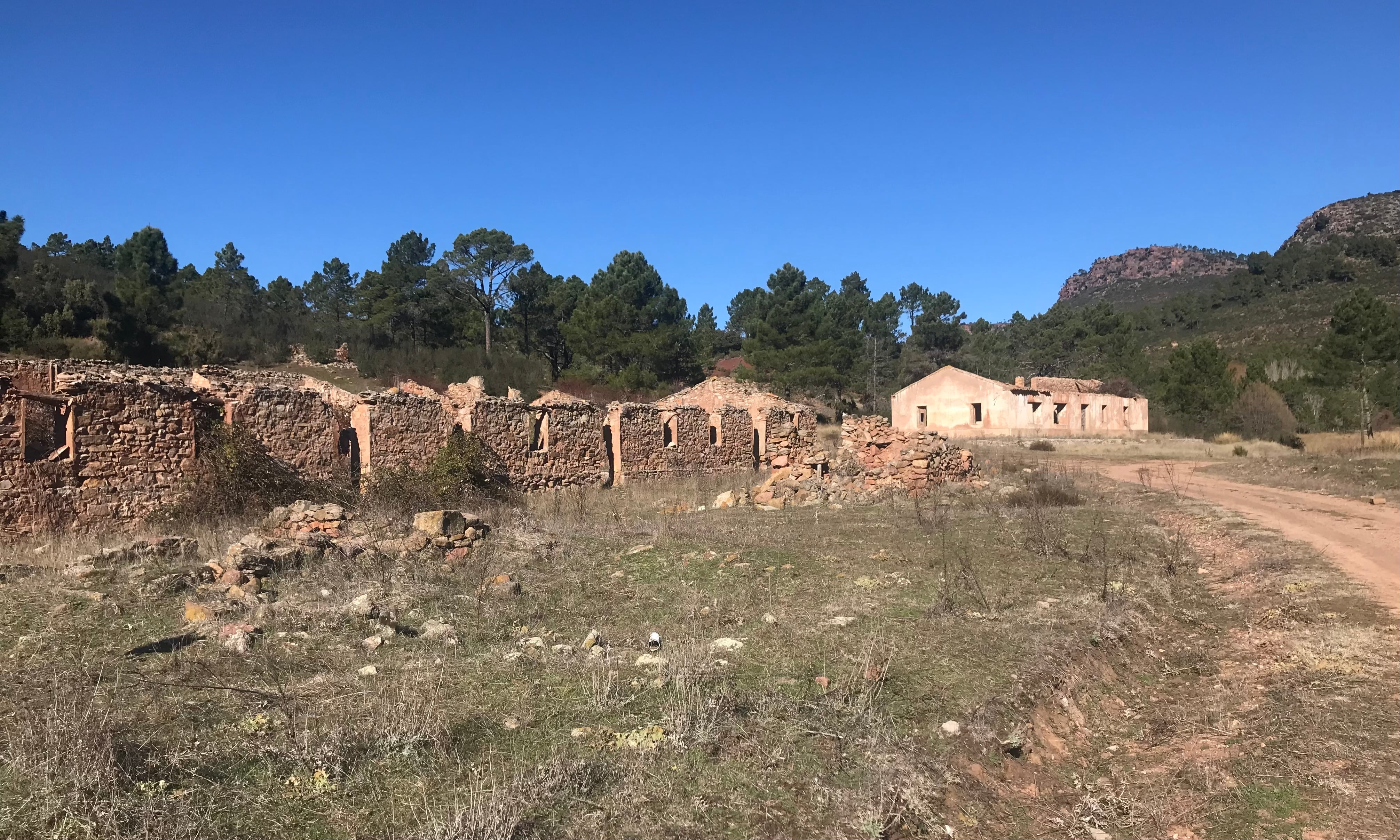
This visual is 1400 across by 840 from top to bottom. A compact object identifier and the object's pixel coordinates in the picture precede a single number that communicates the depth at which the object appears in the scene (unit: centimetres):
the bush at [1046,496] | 1388
